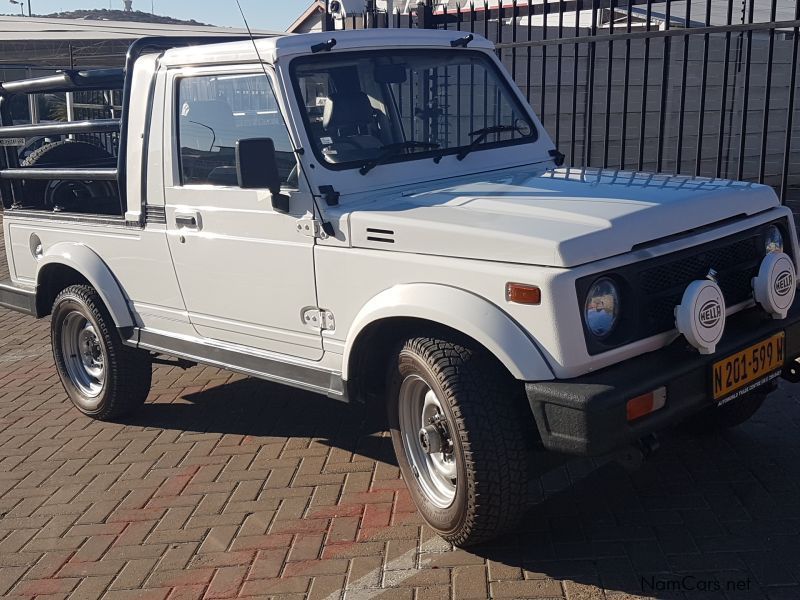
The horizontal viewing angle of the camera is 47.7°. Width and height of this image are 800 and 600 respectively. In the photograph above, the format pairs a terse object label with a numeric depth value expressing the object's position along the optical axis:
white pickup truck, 3.27
